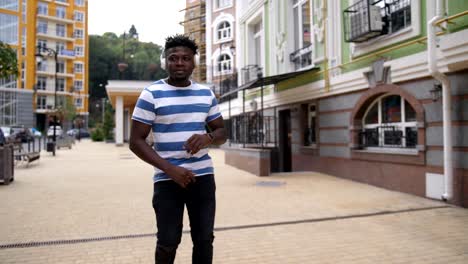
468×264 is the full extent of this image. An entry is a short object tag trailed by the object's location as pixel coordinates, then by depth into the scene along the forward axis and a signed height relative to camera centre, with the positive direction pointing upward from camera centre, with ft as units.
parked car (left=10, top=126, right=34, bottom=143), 114.82 +2.51
